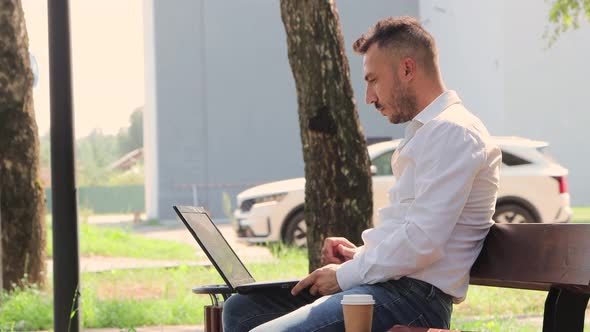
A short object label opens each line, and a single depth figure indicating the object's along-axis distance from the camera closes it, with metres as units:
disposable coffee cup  4.90
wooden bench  5.36
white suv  24.67
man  5.58
